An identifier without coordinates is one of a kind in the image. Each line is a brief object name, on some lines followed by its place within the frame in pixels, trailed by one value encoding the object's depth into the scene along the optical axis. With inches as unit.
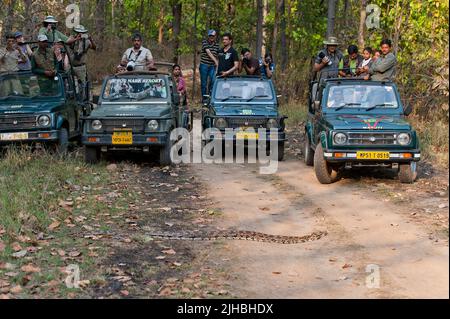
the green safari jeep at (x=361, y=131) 419.8
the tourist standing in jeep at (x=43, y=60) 535.2
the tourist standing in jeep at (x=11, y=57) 552.4
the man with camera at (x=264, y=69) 706.8
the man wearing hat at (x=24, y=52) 548.1
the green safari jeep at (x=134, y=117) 479.2
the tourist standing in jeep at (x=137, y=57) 593.9
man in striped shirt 714.2
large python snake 304.2
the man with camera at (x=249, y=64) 673.6
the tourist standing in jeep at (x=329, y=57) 584.4
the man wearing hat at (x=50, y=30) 586.9
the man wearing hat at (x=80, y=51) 605.6
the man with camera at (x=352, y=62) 546.9
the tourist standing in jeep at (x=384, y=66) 514.0
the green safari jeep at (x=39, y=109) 494.0
